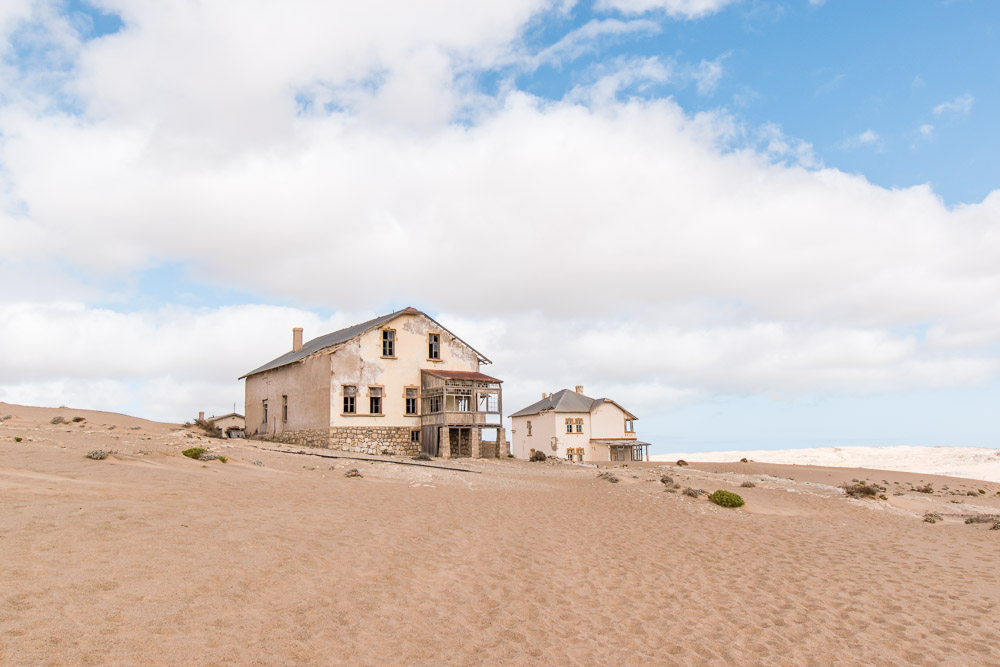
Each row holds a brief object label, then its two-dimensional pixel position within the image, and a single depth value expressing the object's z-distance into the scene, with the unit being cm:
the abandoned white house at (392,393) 3722
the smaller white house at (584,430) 5894
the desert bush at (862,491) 2698
